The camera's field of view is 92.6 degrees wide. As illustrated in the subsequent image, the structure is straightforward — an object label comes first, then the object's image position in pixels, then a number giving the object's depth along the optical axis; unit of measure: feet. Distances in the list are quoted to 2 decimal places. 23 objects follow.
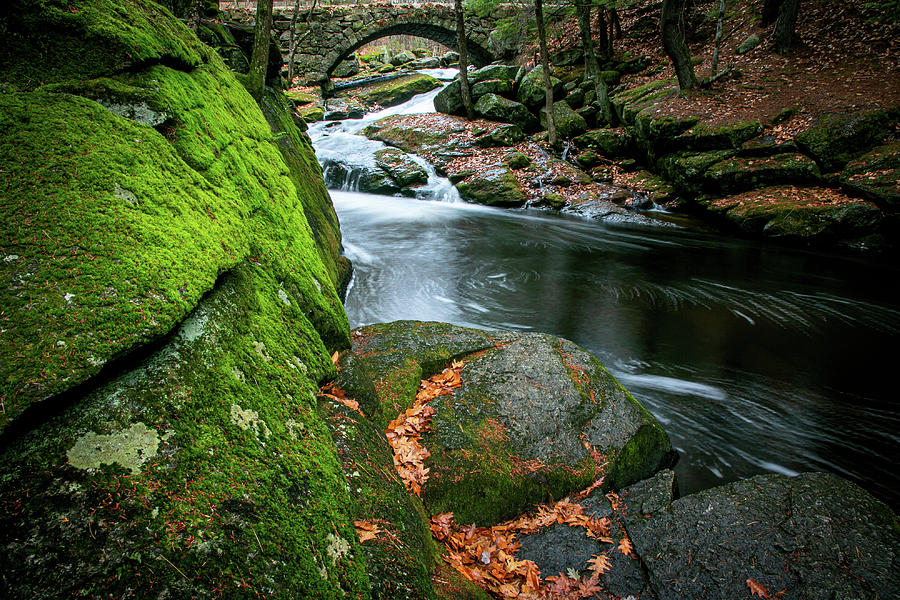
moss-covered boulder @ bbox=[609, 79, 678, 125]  53.31
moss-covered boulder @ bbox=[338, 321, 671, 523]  10.02
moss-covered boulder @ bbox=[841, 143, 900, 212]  33.04
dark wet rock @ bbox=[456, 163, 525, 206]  51.52
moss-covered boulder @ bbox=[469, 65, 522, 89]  69.46
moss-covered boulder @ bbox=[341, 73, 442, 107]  84.38
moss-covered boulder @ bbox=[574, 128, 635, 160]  54.44
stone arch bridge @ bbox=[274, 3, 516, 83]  87.30
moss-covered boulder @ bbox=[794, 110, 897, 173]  36.88
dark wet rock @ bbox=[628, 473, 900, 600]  8.30
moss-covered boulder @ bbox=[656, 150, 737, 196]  43.24
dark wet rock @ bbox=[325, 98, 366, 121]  76.69
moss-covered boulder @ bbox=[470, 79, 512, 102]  67.10
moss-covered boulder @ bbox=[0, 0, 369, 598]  4.20
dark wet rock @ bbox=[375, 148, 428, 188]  55.26
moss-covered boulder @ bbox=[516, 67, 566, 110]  64.13
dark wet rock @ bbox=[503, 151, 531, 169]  55.31
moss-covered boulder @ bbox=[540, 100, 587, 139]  60.03
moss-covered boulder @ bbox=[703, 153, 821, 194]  38.32
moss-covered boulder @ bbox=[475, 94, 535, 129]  63.57
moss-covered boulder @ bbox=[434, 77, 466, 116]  67.97
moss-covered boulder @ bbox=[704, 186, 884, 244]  34.55
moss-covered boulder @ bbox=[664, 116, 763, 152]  42.68
